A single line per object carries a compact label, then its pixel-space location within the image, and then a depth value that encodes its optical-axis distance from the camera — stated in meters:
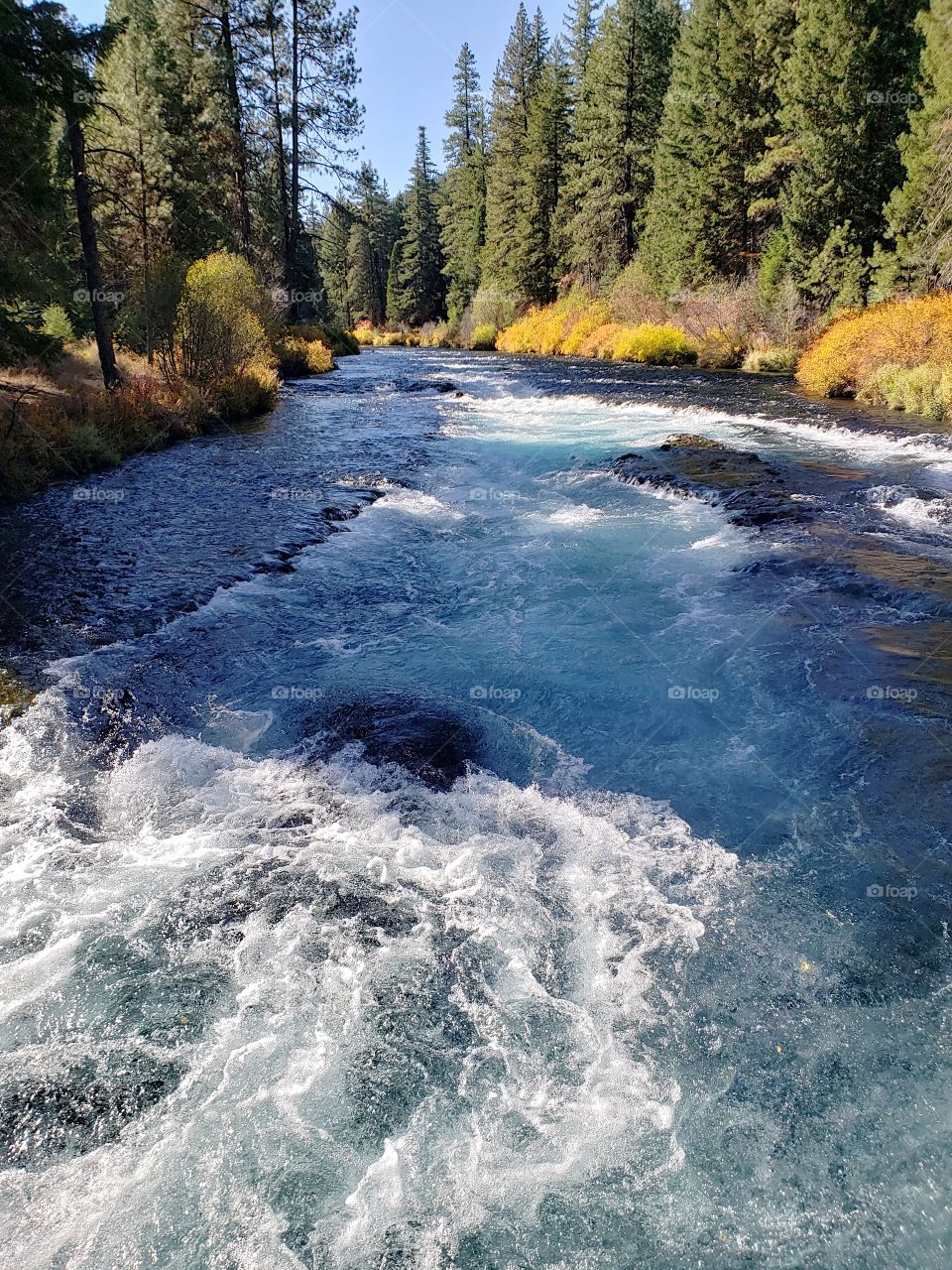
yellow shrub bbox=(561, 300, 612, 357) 39.34
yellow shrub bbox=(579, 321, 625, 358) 36.66
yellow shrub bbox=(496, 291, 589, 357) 42.25
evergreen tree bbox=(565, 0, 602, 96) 46.84
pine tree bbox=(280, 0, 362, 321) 27.75
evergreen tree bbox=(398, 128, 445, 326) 70.94
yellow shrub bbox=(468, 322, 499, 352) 52.12
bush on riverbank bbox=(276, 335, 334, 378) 27.28
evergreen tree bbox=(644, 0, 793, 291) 30.34
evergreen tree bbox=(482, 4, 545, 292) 52.12
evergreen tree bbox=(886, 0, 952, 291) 18.77
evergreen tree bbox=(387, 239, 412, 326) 72.38
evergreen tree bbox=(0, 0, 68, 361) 11.13
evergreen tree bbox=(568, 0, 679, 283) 39.47
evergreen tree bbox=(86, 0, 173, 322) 22.39
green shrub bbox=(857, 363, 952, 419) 16.57
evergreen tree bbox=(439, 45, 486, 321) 61.22
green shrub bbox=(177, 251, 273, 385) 16.72
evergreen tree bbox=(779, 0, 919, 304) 22.62
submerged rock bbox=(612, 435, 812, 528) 10.98
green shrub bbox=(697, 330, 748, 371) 28.59
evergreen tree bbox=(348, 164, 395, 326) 80.62
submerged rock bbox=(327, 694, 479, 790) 5.27
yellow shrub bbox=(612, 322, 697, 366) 31.03
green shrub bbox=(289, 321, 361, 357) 32.88
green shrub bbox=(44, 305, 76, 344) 19.97
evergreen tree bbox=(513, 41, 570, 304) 47.94
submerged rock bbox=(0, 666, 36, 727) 5.57
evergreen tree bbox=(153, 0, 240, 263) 23.78
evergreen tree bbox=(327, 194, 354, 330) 80.69
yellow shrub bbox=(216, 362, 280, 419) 18.06
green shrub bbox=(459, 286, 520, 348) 51.62
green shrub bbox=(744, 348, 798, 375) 26.00
